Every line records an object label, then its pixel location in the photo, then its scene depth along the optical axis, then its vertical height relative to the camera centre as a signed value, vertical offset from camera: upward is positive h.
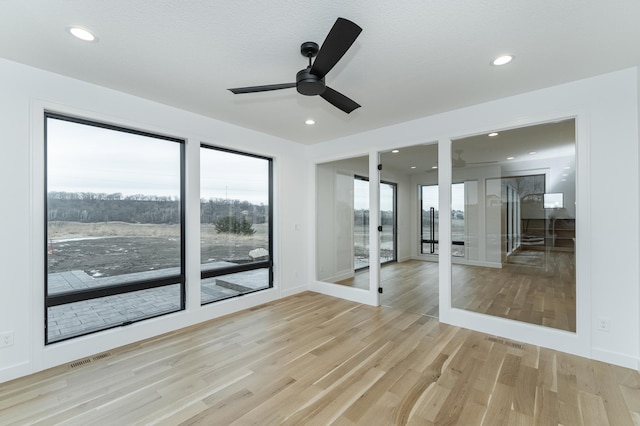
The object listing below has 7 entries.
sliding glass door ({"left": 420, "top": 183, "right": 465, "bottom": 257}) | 3.80 -0.08
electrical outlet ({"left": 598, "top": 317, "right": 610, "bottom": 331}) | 2.70 -1.07
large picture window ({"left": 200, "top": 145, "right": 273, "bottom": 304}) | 3.96 -0.15
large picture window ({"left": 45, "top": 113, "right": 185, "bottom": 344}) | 2.81 -0.14
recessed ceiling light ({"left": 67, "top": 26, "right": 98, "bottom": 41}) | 2.05 +1.35
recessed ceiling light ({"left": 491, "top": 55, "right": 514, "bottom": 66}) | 2.43 +1.34
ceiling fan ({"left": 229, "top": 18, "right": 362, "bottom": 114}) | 1.62 +1.03
